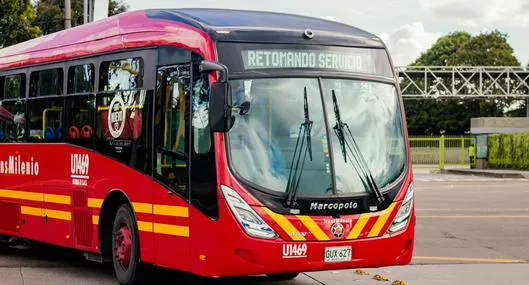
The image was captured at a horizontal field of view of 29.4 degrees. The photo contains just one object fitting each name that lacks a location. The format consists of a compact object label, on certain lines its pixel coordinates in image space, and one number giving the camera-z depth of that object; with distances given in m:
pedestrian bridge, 83.19
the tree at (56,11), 60.03
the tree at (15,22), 36.72
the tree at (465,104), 93.25
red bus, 9.26
